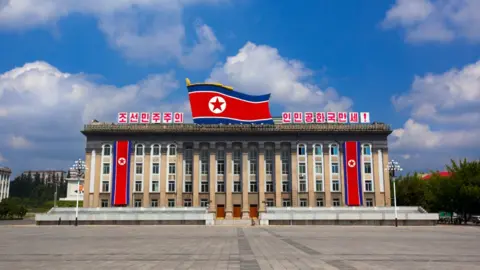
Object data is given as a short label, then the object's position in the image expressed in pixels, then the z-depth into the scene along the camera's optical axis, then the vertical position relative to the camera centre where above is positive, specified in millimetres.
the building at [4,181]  152750 +5593
